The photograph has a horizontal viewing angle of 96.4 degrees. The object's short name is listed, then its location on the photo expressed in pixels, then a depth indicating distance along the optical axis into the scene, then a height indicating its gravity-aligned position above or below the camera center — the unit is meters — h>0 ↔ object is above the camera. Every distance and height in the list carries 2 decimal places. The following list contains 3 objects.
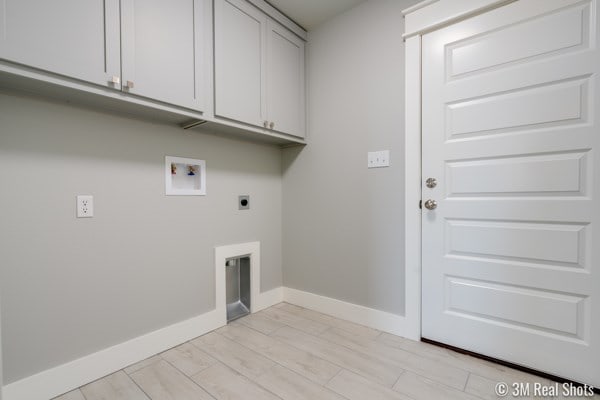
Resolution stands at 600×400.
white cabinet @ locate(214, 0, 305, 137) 1.76 +0.92
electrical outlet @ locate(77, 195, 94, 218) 1.43 -0.06
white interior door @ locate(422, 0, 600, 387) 1.35 +0.03
